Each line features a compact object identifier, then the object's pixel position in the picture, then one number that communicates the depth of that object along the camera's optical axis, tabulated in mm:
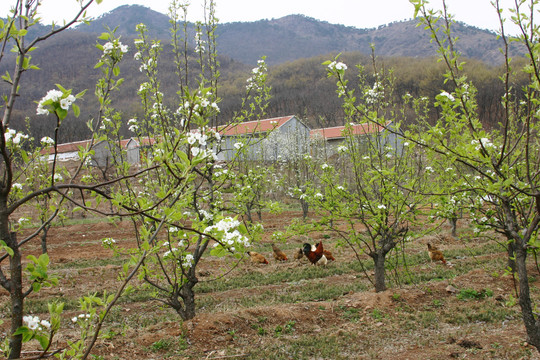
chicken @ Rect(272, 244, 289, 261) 10876
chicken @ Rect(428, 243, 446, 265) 9547
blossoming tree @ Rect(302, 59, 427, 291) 6012
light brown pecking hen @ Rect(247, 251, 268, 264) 10688
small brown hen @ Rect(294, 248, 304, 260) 10859
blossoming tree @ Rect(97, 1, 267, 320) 4945
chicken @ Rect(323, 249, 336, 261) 10434
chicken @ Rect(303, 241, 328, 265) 9844
